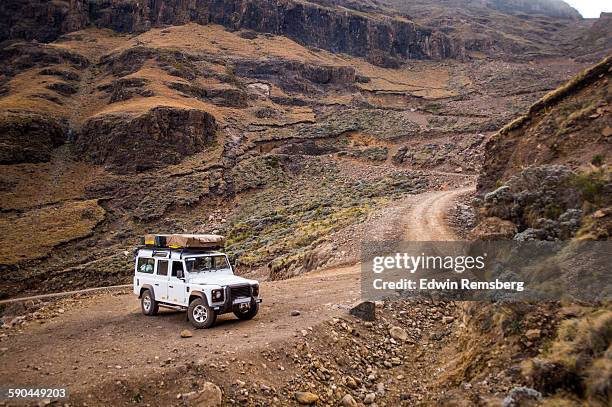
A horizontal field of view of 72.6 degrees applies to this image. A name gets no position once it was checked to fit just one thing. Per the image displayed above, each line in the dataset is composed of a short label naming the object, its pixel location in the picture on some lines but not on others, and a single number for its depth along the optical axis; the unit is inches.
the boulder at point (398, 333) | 383.6
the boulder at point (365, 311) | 406.6
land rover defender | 393.1
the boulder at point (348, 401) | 281.3
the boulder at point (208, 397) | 260.6
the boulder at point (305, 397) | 276.9
